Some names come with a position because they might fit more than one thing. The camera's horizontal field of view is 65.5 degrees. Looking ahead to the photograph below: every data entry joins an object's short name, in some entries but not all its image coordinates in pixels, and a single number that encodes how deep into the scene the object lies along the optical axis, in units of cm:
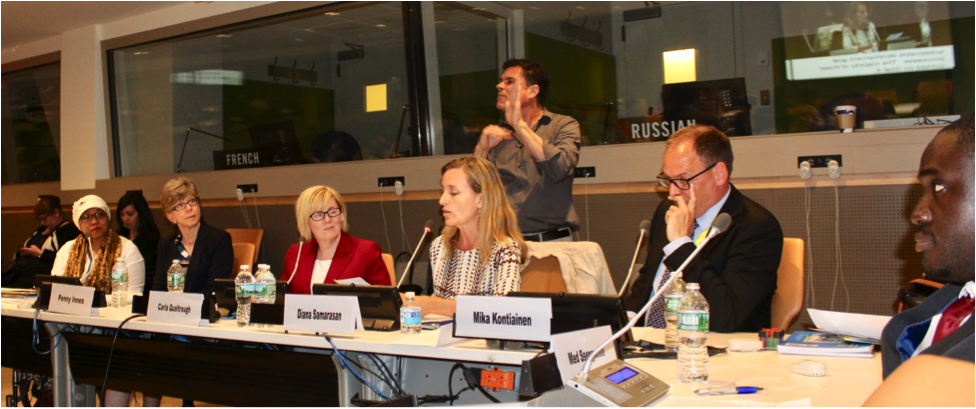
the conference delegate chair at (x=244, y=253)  422
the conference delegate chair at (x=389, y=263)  329
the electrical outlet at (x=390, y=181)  519
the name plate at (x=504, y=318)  184
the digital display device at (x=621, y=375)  129
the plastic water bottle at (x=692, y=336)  154
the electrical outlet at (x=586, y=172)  443
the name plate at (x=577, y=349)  140
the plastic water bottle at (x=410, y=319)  218
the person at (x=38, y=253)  411
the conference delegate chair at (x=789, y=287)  228
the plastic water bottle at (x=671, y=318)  188
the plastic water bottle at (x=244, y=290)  248
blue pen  142
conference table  156
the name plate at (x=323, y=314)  214
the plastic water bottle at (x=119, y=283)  314
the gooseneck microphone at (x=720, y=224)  170
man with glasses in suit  213
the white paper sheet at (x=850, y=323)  176
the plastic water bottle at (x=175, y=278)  330
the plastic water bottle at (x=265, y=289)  249
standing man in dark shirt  328
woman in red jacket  292
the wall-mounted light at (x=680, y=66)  494
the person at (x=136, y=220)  471
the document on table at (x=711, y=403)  135
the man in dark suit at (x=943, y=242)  105
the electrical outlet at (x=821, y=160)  370
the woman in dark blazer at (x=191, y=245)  342
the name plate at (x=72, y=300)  283
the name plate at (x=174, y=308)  252
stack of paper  175
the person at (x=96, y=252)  356
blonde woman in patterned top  251
